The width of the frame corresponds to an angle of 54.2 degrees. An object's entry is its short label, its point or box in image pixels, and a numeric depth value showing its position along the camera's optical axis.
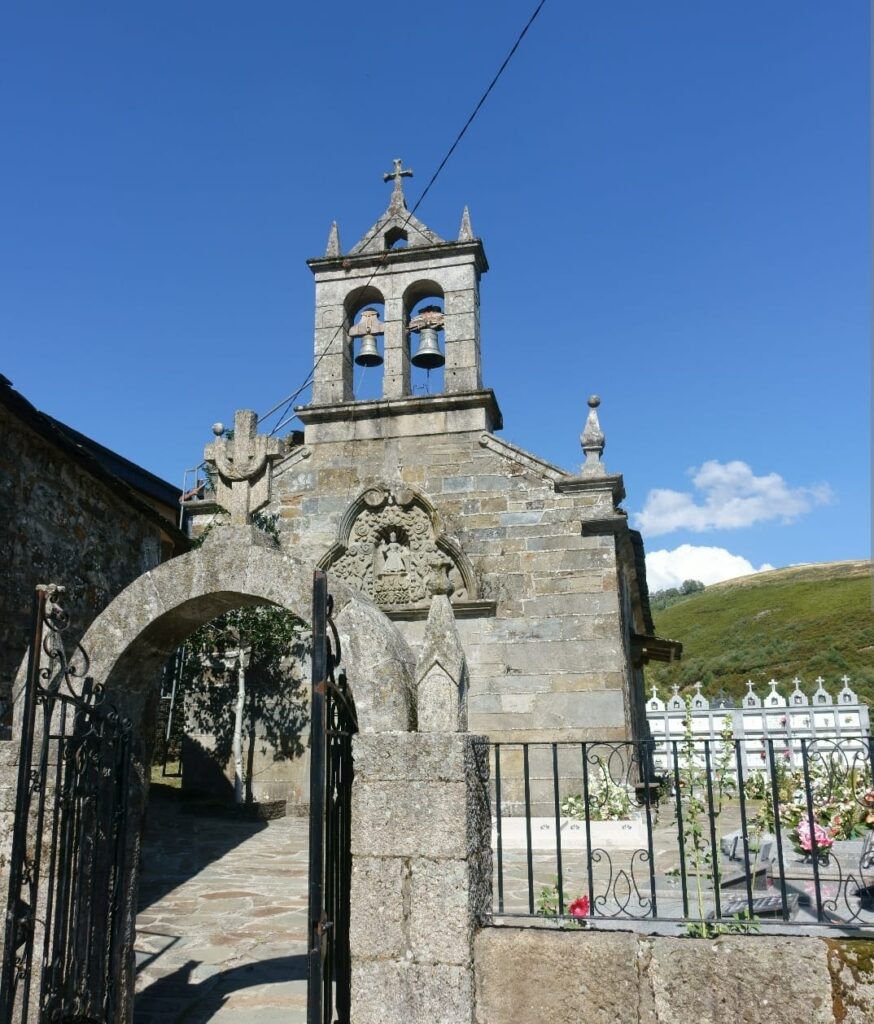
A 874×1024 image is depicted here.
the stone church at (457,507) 10.80
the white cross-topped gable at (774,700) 17.69
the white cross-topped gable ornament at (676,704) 18.32
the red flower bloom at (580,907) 4.14
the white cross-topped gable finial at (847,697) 17.53
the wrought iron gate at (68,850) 3.21
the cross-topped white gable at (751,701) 17.85
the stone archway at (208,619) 3.64
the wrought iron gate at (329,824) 2.95
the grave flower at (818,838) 4.71
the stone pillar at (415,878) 3.38
